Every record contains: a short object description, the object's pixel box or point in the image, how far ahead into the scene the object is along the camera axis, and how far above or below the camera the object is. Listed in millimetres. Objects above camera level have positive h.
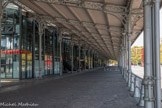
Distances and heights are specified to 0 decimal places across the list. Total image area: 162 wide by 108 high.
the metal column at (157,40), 4840 +459
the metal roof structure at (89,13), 15031 +4294
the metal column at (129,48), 14461 +802
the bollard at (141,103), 8148 -1927
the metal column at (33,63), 25094 -625
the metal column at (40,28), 22688 +3672
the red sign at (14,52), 22578 +847
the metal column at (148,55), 4969 +67
